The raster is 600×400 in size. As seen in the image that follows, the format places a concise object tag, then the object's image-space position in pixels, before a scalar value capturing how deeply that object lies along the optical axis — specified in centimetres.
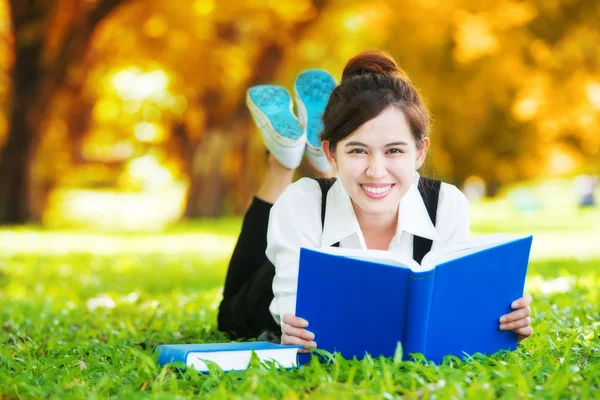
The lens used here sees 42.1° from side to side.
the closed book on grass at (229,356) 288
